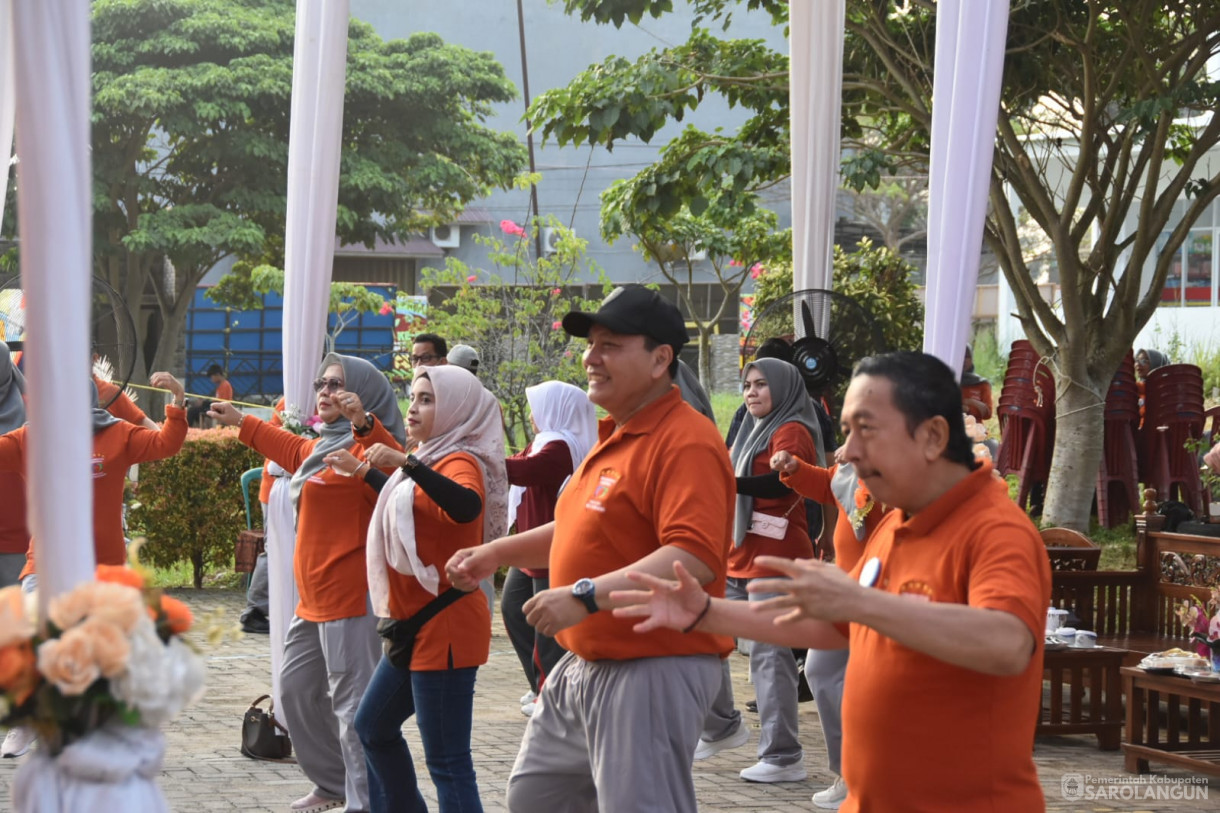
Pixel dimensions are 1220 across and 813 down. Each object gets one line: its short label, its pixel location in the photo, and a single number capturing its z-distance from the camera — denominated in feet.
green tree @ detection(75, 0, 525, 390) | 80.84
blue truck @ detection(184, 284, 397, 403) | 101.24
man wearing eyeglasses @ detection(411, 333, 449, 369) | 30.50
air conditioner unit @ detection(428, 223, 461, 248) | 121.29
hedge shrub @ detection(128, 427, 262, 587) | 41.91
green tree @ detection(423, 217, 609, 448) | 51.98
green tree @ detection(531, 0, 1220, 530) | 38.70
